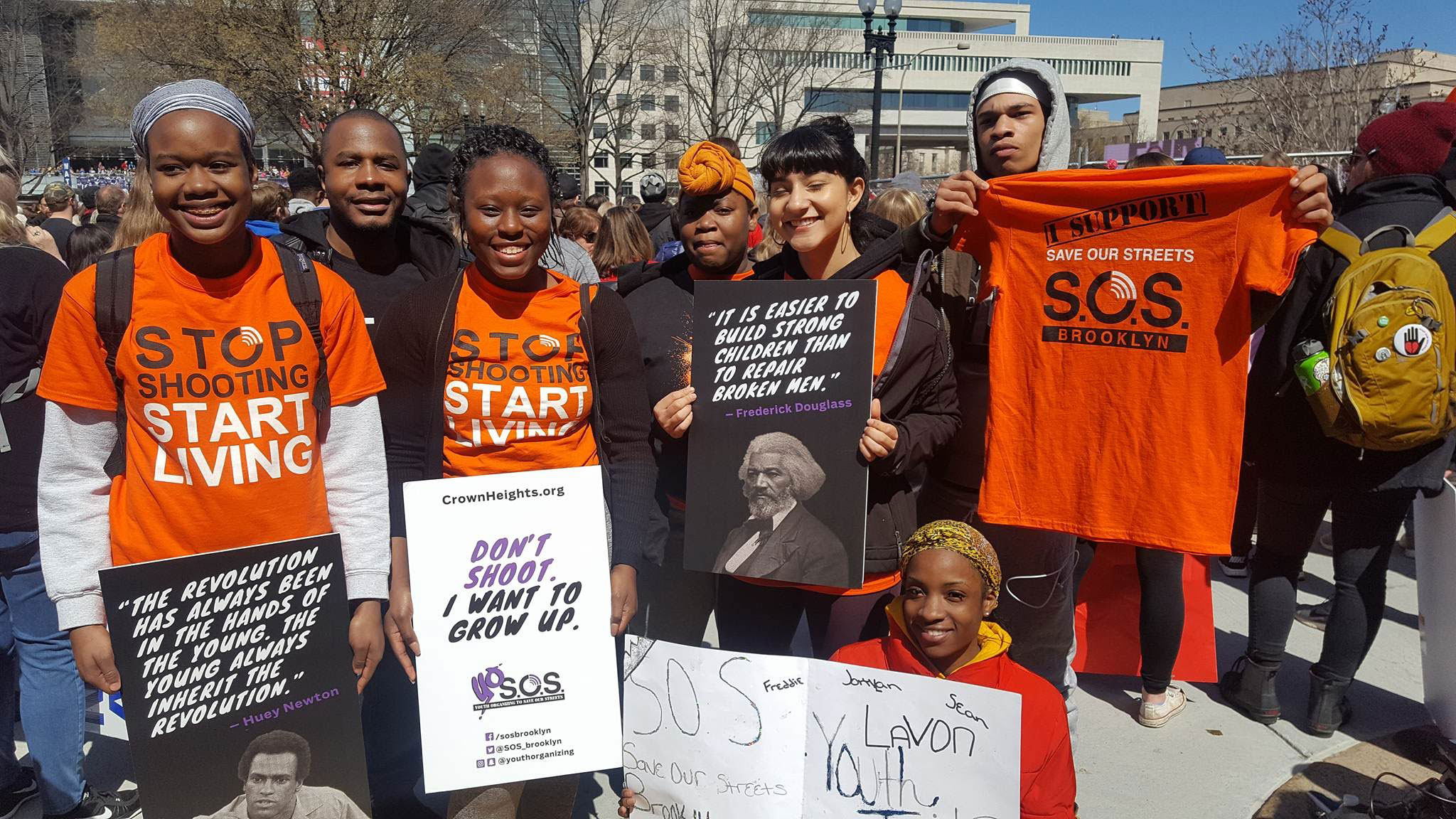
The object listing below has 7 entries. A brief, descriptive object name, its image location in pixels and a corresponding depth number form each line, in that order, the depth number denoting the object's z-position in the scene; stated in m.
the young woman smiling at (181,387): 2.07
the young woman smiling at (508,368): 2.42
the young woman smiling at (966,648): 2.35
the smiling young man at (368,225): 3.08
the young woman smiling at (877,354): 2.59
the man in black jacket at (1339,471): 3.41
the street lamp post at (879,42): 14.88
